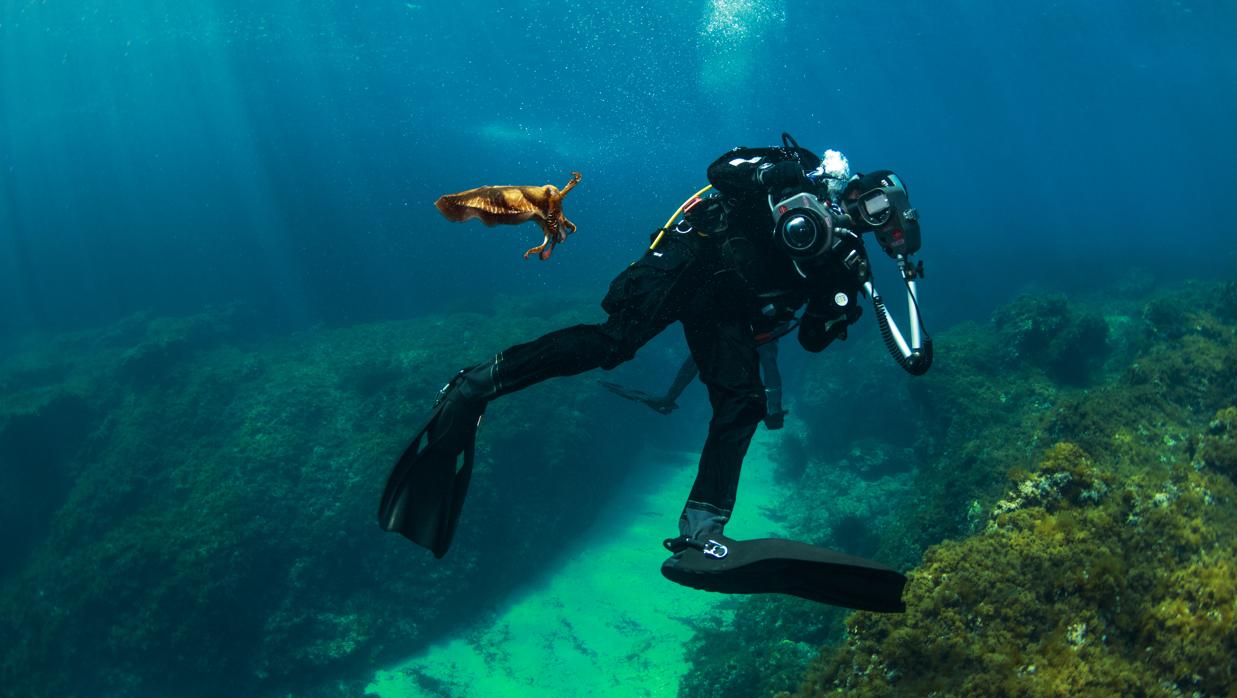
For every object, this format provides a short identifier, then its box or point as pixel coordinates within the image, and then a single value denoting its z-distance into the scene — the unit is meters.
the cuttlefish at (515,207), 3.30
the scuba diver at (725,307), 3.29
